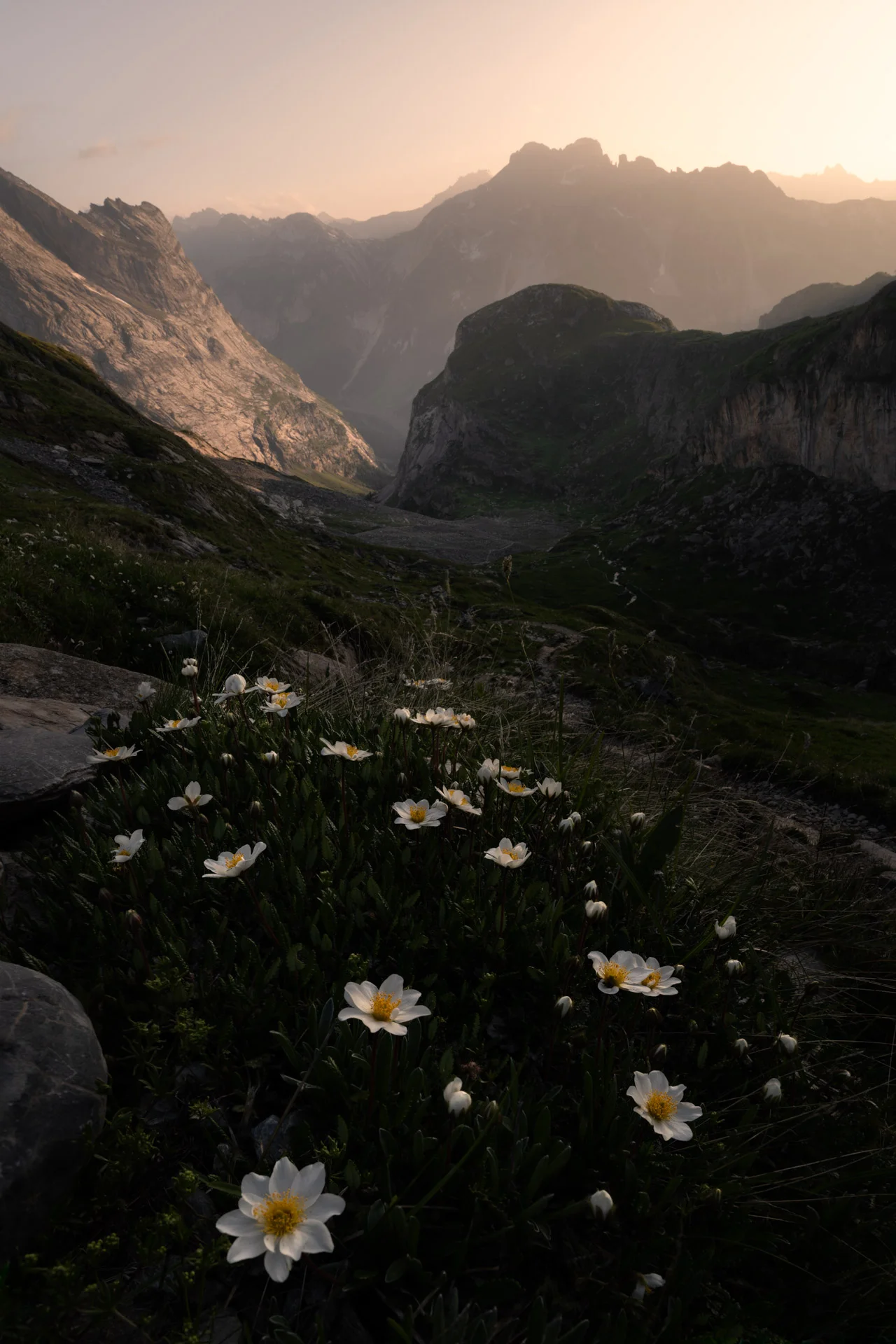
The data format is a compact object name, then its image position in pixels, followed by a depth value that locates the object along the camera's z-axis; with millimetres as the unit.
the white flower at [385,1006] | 2258
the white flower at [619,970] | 2738
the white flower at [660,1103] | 2350
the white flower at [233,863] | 2832
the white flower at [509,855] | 3180
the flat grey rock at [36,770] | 4047
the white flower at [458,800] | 3498
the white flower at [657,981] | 2748
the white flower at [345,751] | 3783
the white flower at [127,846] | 3057
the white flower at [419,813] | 3512
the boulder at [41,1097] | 2080
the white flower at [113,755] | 3596
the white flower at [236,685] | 4445
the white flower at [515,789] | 3743
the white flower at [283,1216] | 1800
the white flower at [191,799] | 3576
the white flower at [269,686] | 4547
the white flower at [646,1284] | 2098
